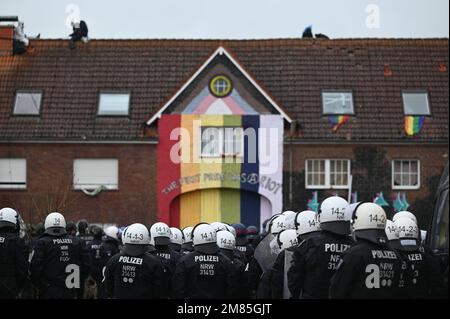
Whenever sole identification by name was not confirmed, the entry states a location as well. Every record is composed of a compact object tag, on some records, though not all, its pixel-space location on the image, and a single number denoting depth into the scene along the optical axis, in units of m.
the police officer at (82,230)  23.86
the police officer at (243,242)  18.34
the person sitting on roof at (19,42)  43.09
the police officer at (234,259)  13.86
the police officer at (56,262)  16.73
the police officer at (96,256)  19.23
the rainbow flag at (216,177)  39.25
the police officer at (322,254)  11.95
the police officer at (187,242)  17.65
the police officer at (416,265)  11.42
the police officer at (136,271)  14.02
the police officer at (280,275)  12.91
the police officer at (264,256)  14.59
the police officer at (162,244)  15.84
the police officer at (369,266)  10.59
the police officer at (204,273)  13.55
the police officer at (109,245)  20.80
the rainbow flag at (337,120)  39.94
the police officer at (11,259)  16.03
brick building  39.47
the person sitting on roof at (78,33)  43.09
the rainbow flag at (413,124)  39.94
